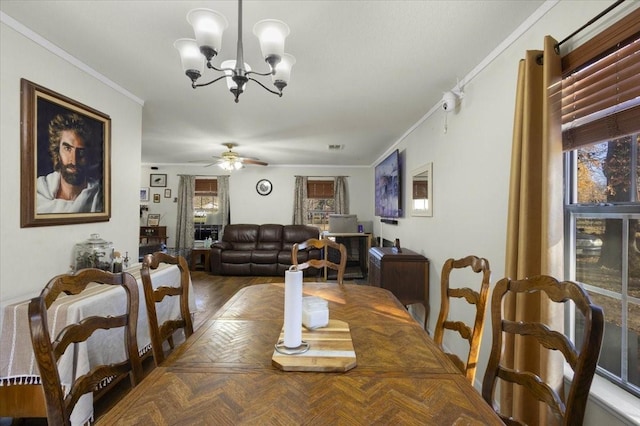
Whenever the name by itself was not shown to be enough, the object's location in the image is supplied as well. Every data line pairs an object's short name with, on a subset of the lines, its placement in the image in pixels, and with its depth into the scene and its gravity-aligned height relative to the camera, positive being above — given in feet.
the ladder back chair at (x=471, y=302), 4.21 -1.47
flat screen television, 13.79 +1.33
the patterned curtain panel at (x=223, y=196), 22.97 +1.20
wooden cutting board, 3.13 -1.63
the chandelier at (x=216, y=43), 4.35 +2.69
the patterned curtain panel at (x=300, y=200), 22.86 +0.91
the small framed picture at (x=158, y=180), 23.07 +2.44
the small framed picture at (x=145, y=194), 23.00 +1.34
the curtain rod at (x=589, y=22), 3.70 +2.60
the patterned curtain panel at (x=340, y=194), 23.03 +1.40
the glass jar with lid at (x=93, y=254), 7.44 -1.11
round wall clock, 23.13 +1.93
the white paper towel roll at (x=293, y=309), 3.32 -1.11
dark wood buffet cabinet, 10.22 -2.25
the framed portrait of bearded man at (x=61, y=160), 6.27 +1.23
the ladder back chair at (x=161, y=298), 4.25 -1.37
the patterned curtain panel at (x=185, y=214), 22.45 -0.21
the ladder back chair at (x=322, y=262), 7.21 -1.05
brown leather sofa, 19.26 -2.57
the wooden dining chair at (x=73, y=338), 2.72 -1.34
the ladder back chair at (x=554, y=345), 2.52 -1.32
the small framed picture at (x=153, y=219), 22.86 -0.61
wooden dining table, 2.45 -1.70
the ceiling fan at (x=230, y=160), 15.90 +2.84
